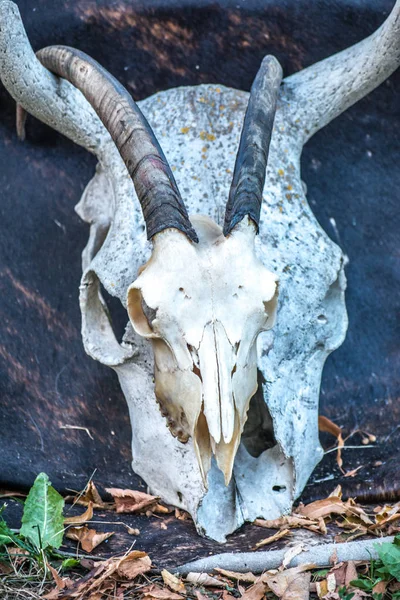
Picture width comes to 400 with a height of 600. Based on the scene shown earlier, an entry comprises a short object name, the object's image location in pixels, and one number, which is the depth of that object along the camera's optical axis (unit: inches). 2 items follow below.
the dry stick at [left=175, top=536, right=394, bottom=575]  122.4
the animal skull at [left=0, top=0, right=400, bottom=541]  117.6
